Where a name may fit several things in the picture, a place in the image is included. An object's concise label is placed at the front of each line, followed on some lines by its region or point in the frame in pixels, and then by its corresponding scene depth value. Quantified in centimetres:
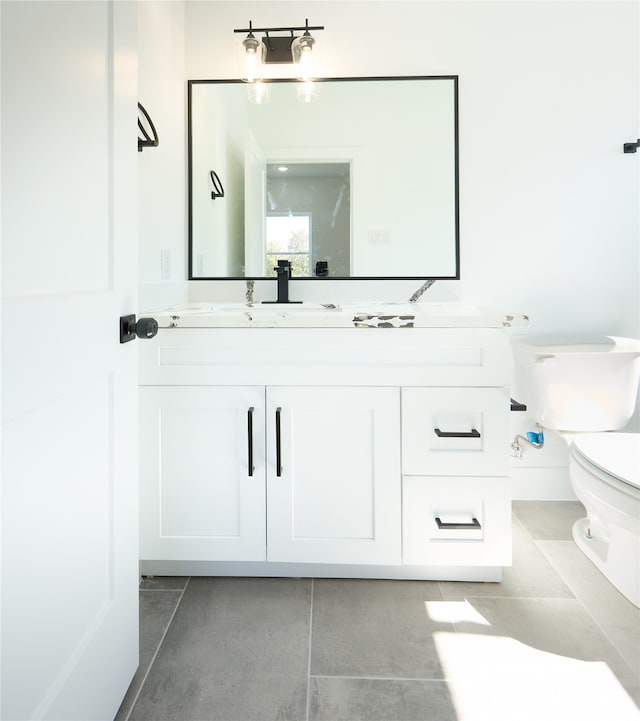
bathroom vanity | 153
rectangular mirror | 212
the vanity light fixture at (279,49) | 204
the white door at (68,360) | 71
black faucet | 209
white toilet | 155
